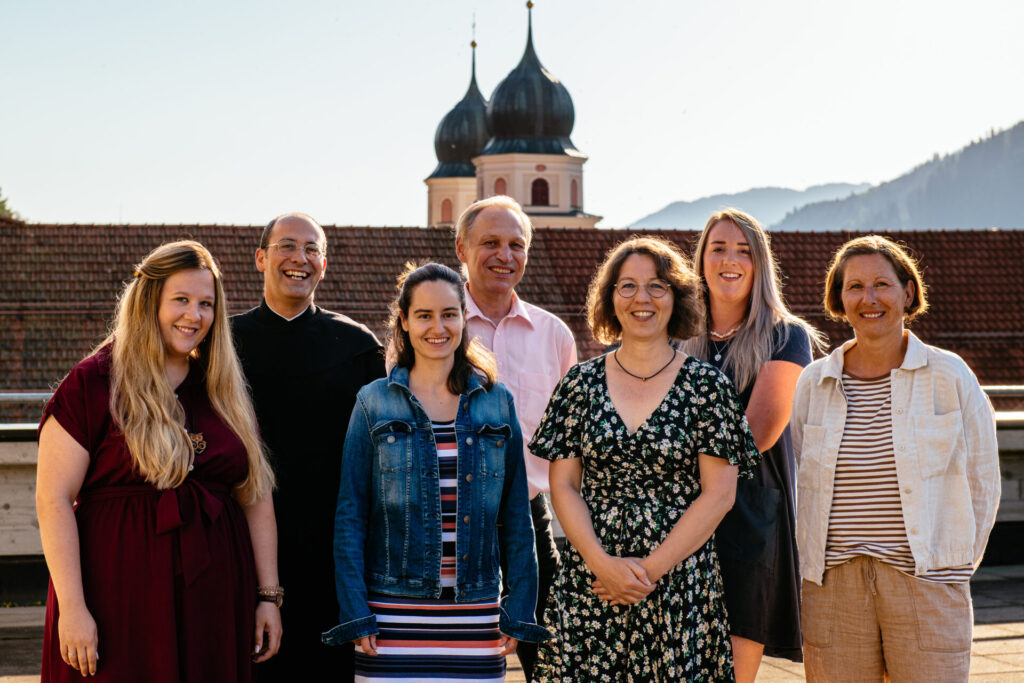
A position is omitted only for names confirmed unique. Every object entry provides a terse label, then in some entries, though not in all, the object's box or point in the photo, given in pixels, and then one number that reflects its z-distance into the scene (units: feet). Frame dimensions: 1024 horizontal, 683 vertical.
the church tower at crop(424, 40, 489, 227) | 218.79
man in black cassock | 12.59
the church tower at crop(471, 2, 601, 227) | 193.47
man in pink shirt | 13.50
